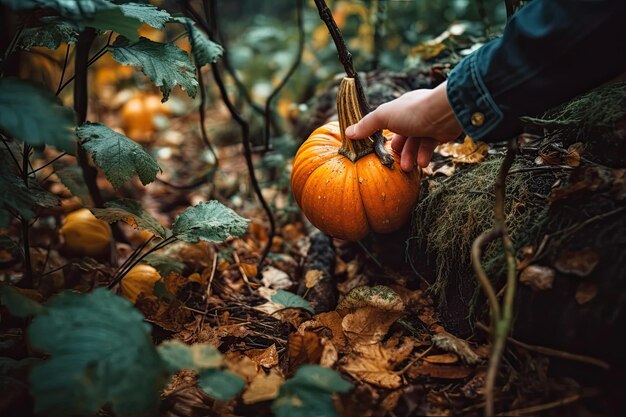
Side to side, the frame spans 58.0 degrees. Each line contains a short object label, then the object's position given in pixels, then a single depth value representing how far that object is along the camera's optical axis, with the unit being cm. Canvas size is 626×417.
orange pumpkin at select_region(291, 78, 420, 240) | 60
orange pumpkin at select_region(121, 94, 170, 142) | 125
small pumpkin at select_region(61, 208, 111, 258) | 75
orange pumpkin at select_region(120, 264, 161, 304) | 66
